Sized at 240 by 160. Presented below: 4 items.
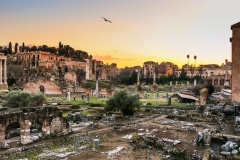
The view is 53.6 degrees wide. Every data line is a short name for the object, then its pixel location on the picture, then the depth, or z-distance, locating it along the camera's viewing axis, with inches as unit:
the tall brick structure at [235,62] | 1064.8
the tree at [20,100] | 1039.0
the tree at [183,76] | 3773.4
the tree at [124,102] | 1087.0
